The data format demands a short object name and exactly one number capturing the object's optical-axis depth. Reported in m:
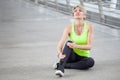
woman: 7.57
